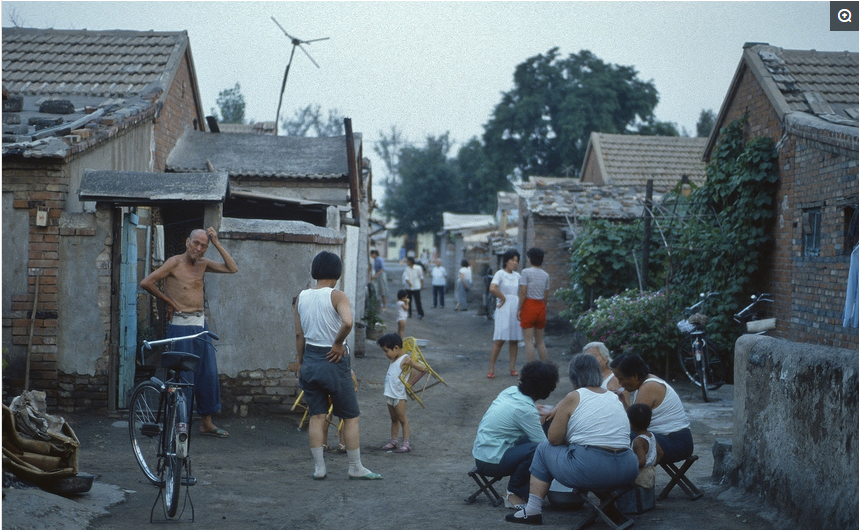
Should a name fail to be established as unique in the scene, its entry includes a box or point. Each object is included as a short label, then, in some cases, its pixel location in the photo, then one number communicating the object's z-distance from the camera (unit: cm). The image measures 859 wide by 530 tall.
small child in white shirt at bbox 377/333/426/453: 713
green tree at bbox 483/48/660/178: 4172
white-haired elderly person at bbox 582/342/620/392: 612
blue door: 795
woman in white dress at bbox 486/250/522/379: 1109
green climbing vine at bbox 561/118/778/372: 1048
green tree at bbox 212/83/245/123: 4598
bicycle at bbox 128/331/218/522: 484
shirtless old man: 692
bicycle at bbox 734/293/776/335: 1032
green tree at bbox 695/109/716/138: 5669
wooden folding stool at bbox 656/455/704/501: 546
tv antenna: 1611
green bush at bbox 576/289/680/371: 1074
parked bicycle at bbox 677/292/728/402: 978
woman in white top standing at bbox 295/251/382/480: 584
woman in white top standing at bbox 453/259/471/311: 2542
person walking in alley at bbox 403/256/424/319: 2123
